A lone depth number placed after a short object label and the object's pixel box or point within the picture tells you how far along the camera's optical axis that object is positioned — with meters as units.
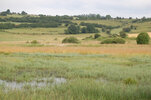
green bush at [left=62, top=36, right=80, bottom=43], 66.21
